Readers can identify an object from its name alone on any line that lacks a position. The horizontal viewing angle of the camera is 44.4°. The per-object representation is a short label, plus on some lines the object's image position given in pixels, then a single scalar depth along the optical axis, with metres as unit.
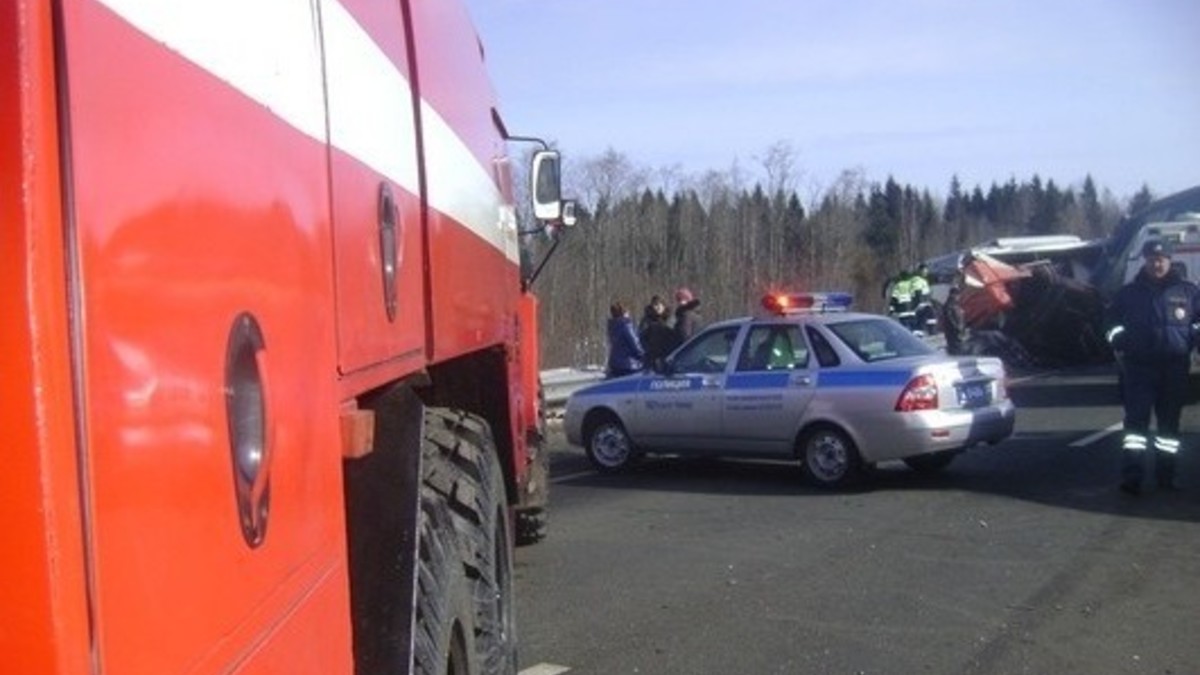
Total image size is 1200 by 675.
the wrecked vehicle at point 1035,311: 27.16
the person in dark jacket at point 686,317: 18.88
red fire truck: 1.29
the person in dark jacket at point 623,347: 18.92
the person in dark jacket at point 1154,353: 11.52
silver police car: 12.27
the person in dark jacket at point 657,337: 18.66
